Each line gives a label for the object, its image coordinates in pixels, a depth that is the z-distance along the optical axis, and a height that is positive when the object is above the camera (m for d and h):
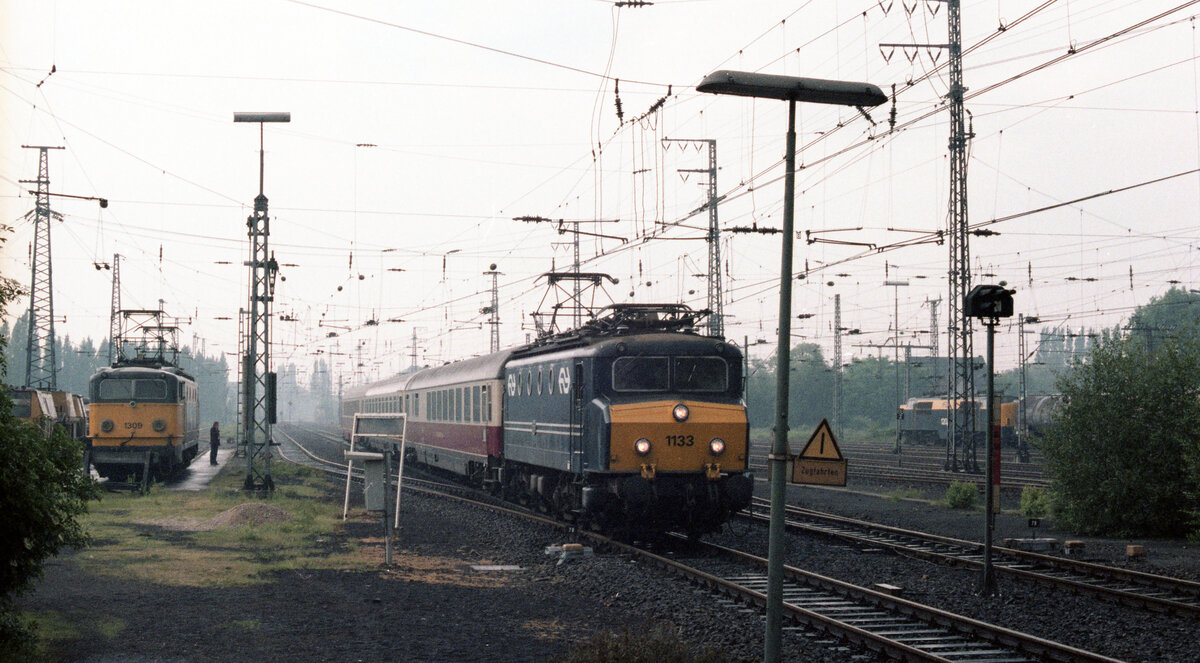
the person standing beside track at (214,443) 48.81 -3.12
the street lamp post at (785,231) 8.87 +1.24
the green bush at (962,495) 26.17 -2.85
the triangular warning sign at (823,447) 11.76 -0.76
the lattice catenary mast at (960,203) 31.09 +5.13
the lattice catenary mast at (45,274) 44.59 +4.14
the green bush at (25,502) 9.71 -1.17
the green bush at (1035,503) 23.45 -2.77
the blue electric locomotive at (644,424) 17.34 -0.77
